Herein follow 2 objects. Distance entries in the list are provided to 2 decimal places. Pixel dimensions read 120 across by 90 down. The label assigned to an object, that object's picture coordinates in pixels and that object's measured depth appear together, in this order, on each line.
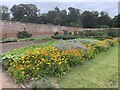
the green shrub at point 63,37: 8.43
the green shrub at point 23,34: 8.81
